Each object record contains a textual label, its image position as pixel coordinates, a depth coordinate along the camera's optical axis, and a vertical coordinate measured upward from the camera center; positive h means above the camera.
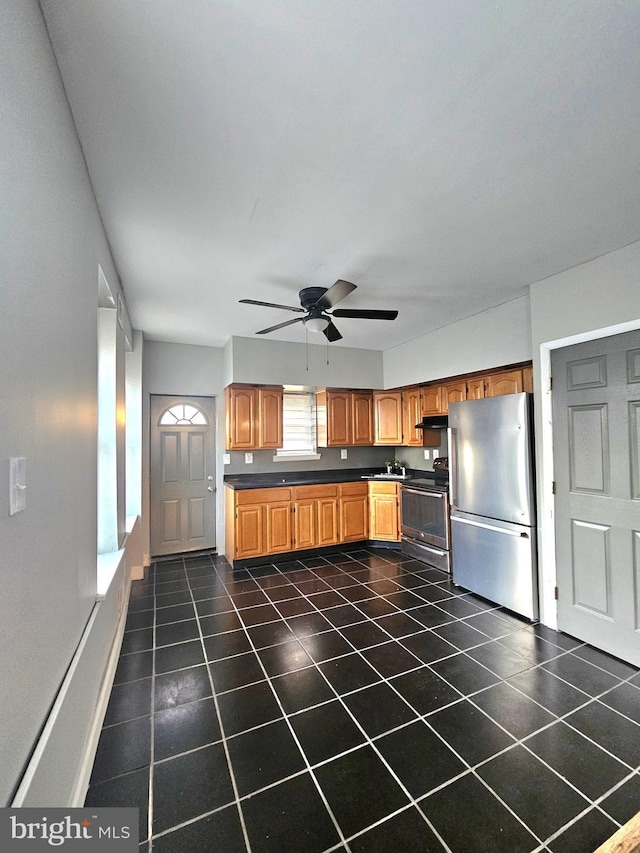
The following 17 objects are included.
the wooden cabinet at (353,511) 4.88 -1.01
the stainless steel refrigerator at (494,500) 3.02 -0.60
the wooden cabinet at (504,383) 3.51 +0.49
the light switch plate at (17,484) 0.88 -0.11
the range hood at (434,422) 4.66 +0.16
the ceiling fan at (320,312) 2.77 +0.96
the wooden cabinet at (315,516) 4.62 -1.02
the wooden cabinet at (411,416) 4.88 +0.25
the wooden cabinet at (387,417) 5.18 +0.25
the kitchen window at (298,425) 5.20 +0.16
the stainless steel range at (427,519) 4.09 -0.99
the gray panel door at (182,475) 4.61 -0.47
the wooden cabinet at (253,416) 4.61 +0.26
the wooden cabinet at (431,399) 4.53 +0.43
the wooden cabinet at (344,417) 5.11 +0.26
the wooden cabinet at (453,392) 4.15 +0.47
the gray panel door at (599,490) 2.40 -0.41
